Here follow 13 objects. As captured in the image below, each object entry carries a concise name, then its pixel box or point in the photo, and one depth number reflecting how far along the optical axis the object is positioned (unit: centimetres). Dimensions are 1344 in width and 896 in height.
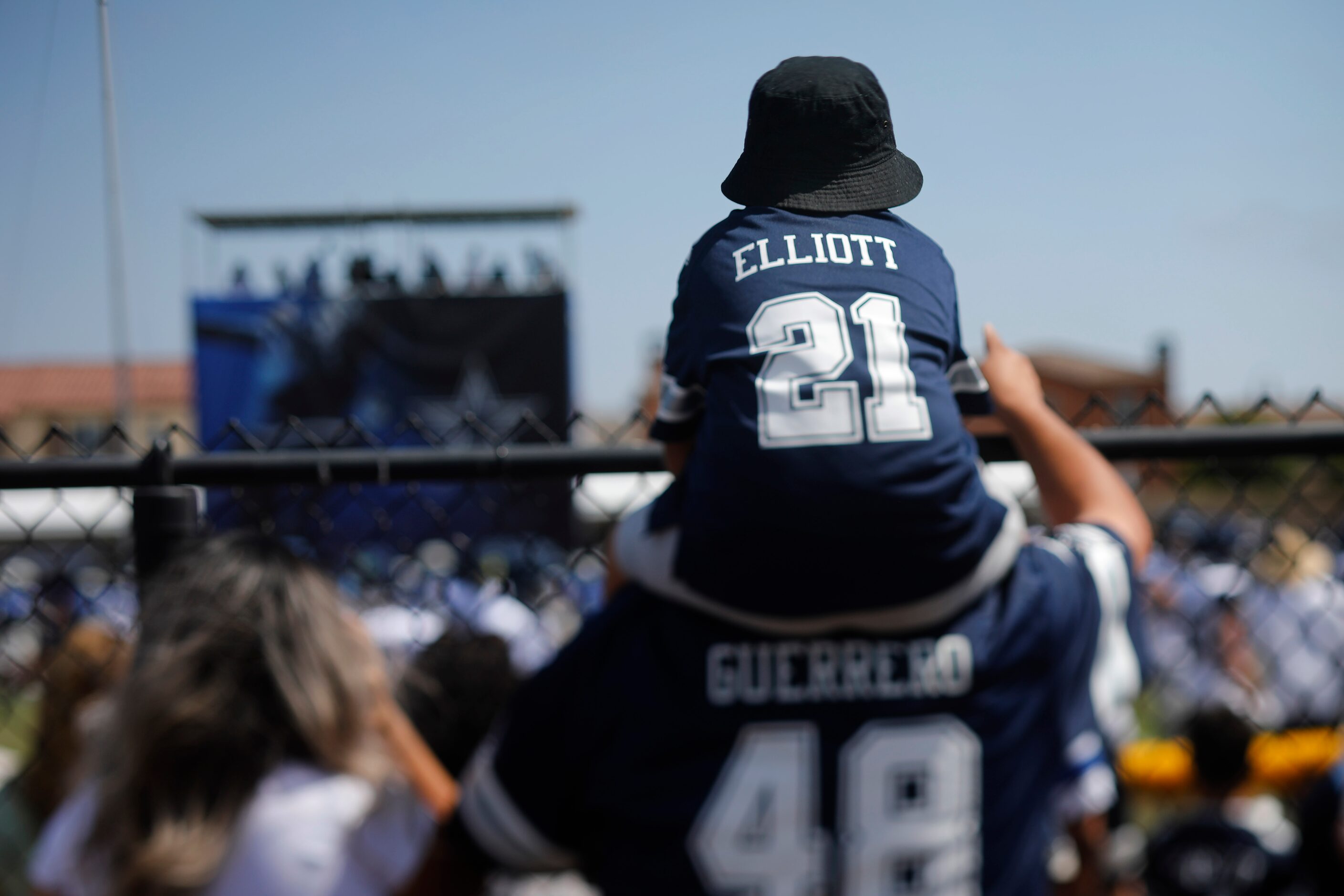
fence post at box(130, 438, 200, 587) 186
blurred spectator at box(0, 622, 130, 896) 237
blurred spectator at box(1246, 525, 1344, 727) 502
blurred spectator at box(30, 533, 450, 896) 139
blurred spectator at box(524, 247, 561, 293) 1076
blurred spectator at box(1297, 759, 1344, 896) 242
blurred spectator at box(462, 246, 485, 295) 1079
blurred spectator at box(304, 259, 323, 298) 1062
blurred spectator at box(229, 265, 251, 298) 1049
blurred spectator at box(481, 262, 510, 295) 1081
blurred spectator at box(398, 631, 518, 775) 193
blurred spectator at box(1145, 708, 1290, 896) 332
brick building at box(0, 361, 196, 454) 3375
